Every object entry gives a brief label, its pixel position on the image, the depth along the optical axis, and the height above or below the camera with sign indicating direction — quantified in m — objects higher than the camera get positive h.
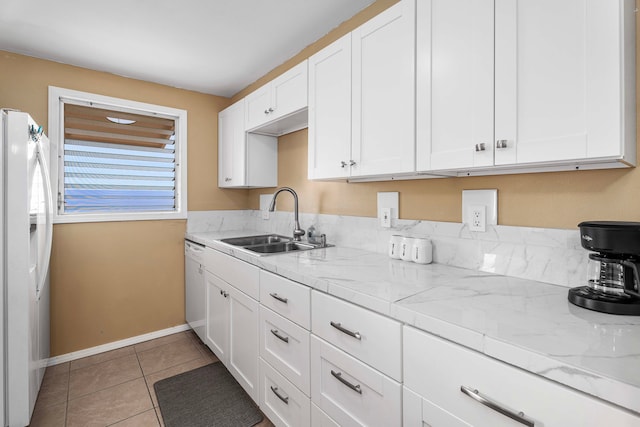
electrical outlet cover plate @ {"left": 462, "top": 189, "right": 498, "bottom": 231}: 1.39 +0.03
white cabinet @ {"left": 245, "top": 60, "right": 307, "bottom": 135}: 2.05 +0.77
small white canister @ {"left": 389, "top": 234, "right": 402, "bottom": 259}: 1.70 -0.19
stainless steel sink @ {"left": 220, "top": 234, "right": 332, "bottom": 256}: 2.30 -0.25
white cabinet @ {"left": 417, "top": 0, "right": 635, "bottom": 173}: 0.89 +0.42
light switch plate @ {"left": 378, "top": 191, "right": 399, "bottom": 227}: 1.82 +0.04
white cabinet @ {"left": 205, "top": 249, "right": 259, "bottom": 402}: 1.82 -0.72
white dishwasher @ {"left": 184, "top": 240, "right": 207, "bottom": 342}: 2.60 -0.68
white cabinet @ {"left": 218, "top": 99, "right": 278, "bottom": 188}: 2.78 +0.51
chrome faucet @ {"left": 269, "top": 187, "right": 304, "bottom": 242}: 2.37 -0.11
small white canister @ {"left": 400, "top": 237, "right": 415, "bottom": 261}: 1.62 -0.19
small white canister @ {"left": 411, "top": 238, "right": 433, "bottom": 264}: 1.56 -0.20
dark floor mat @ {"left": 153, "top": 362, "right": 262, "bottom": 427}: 1.80 -1.19
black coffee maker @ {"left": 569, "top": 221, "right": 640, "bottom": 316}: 0.85 -0.16
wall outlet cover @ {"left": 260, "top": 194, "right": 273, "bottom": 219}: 3.06 +0.08
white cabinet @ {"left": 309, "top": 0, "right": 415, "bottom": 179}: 1.39 +0.56
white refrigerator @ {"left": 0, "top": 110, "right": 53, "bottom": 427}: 1.56 -0.27
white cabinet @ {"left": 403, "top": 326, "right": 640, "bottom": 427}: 0.63 -0.42
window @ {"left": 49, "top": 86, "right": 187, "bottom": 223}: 2.52 +0.46
